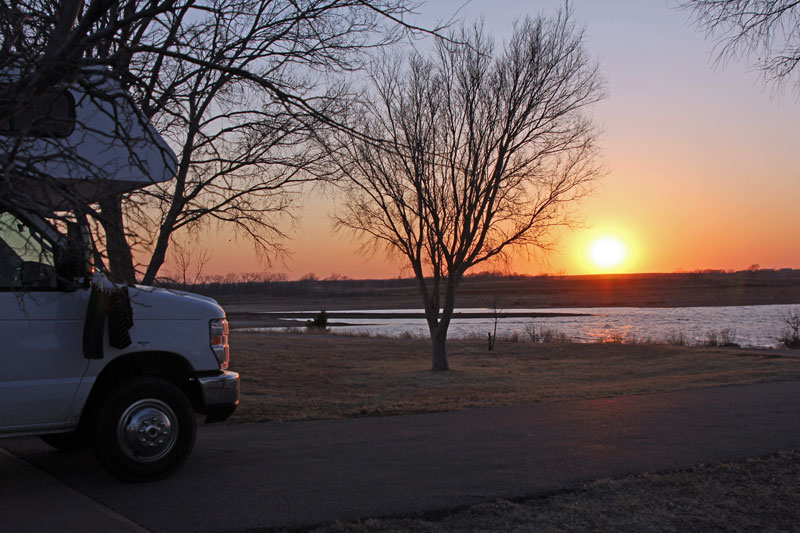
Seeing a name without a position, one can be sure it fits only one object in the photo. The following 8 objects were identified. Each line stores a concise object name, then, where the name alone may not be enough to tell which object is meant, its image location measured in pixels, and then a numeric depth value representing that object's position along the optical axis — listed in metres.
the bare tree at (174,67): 4.85
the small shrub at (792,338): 27.85
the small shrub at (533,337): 34.06
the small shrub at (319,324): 41.83
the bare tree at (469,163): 18.61
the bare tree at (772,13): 7.89
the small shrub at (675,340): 30.04
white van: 5.93
